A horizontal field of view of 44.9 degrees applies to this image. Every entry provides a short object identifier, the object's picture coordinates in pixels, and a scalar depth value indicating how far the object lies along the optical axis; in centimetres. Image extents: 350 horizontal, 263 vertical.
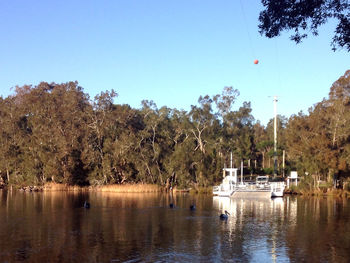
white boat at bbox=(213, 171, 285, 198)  4866
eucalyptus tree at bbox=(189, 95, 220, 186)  5666
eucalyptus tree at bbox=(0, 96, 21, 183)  6525
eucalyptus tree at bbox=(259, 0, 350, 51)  1446
